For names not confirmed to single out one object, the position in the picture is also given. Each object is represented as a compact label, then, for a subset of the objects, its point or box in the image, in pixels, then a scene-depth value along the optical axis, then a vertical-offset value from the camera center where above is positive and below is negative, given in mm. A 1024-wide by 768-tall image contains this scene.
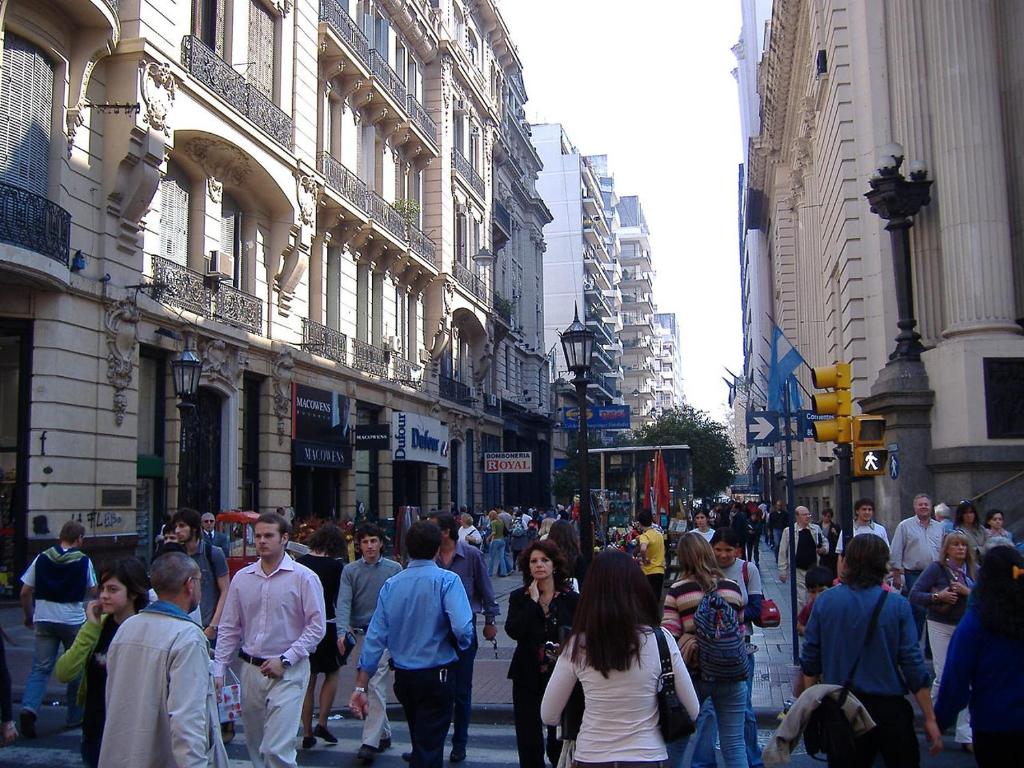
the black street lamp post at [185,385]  14914 +1620
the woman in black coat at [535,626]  6152 -833
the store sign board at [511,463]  30578 +805
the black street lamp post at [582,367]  13703 +1734
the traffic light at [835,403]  12750 +1047
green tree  60875 +2788
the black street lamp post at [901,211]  16016 +4424
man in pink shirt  6047 -876
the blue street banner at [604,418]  24422 +1761
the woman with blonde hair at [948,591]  7867 -835
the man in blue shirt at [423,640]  6129 -914
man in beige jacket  4309 -866
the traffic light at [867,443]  13570 +567
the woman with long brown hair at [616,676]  4062 -764
